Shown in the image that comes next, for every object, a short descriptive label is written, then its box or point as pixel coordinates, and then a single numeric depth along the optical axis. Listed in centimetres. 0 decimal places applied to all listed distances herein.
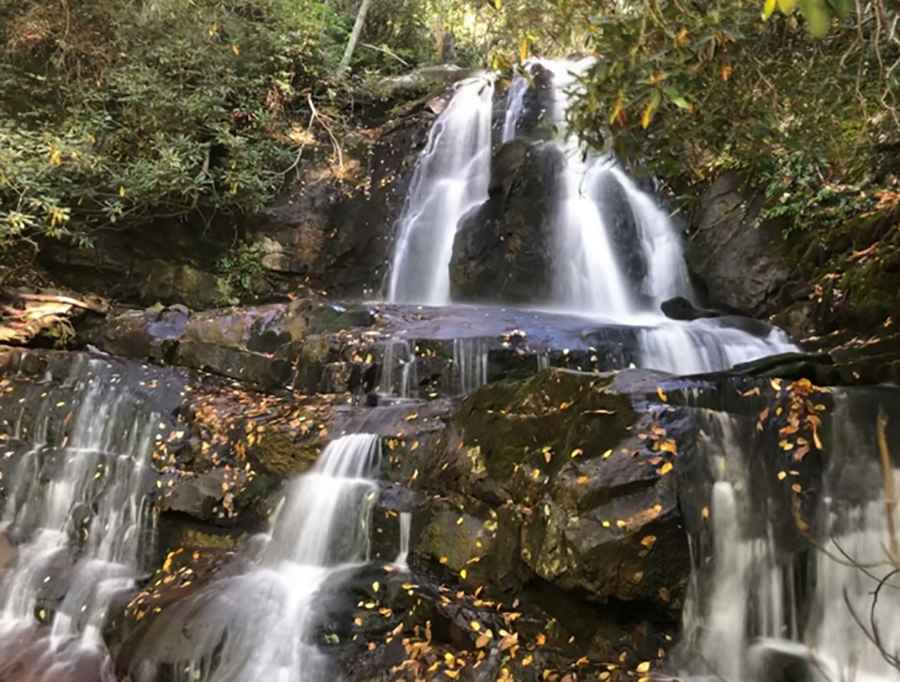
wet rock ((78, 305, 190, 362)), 881
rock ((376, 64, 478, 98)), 1414
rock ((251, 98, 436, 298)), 1211
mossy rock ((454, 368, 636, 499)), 441
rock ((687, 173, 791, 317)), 868
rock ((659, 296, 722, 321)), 917
